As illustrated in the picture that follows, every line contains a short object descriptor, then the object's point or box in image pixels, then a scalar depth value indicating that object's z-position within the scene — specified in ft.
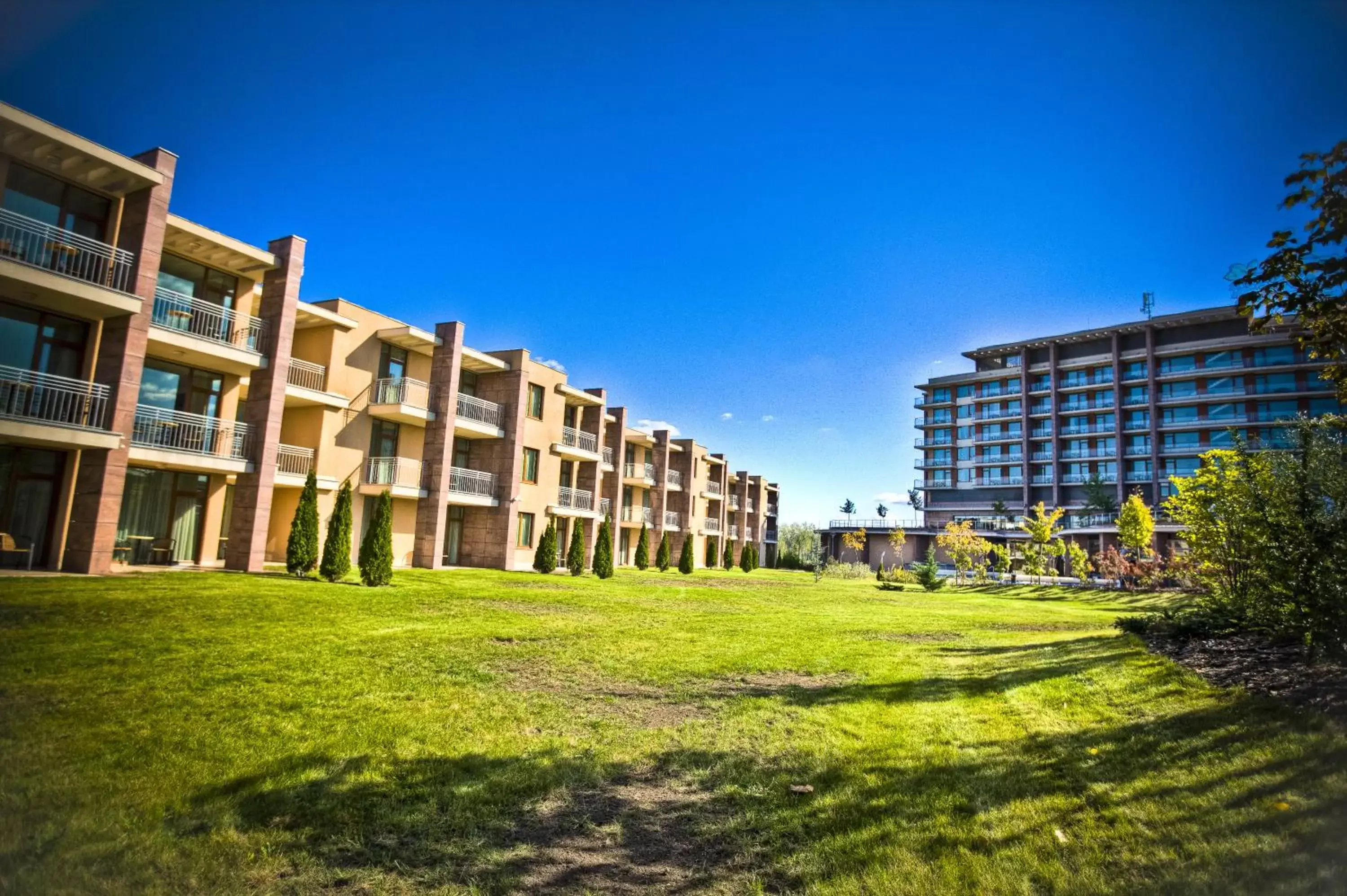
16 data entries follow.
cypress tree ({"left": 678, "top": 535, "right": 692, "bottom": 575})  119.65
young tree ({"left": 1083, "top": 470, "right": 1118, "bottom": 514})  199.41
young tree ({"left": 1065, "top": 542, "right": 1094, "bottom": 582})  117.39
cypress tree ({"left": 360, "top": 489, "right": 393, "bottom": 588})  51.67
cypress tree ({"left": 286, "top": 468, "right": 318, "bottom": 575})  51.57
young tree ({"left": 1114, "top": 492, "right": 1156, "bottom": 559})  106.52
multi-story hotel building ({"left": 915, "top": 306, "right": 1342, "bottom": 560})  178.40
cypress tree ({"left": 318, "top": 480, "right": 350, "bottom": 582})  52.24
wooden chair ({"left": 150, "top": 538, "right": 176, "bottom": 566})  52.03
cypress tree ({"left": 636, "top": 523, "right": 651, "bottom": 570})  117.08
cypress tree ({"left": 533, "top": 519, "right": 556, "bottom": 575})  85.92
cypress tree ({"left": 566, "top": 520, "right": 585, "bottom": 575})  87.97
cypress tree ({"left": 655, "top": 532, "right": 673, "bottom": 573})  120.88
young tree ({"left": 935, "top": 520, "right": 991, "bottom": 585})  128.98
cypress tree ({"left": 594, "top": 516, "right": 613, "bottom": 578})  85.15
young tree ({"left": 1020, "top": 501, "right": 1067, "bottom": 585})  123.13
